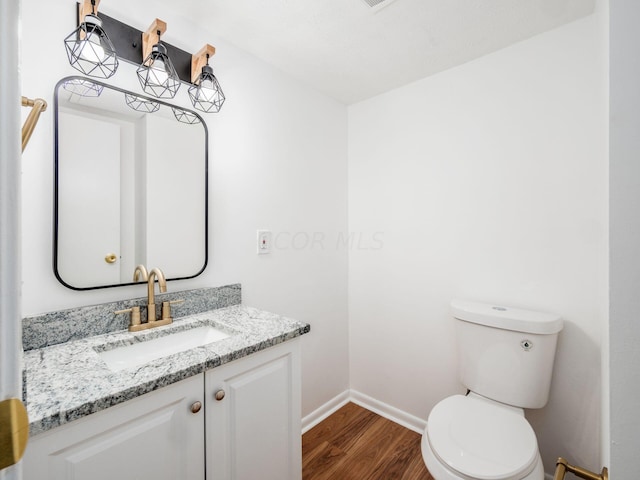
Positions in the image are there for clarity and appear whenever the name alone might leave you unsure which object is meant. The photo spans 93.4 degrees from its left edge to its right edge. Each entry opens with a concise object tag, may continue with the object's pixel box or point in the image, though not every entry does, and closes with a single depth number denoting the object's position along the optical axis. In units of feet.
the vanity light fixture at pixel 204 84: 4.41
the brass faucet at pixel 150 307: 3.84
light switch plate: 5.63
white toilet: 3.51
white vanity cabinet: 2.37
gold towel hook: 2.02
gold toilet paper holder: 2.00
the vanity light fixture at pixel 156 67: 3.86
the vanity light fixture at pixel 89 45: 3.40
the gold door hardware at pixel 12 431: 0.95
